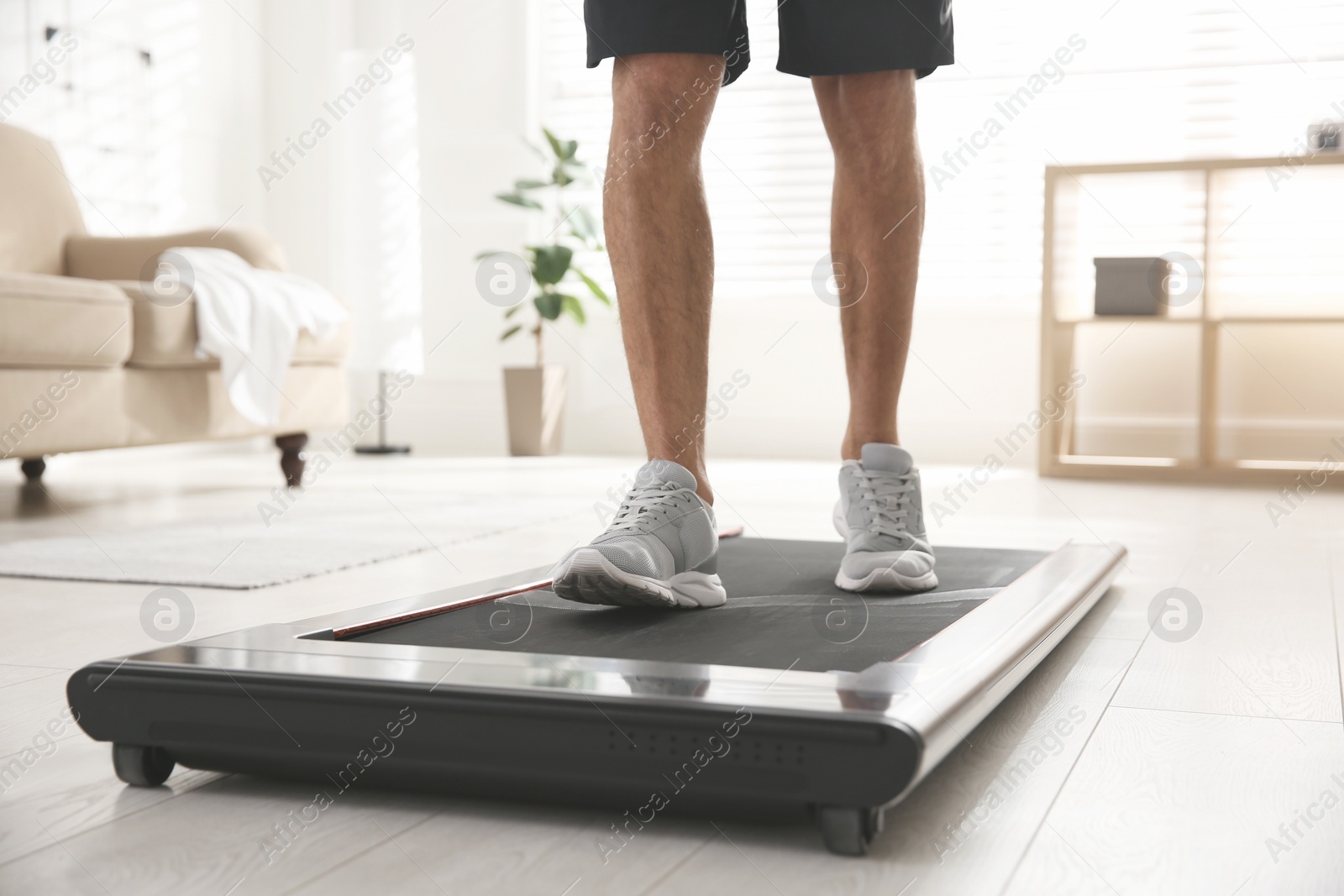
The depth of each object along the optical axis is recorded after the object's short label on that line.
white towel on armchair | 2.78
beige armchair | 2.31
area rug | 1.79
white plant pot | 4.53
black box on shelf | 3.60
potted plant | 4.50
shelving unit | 3.54
